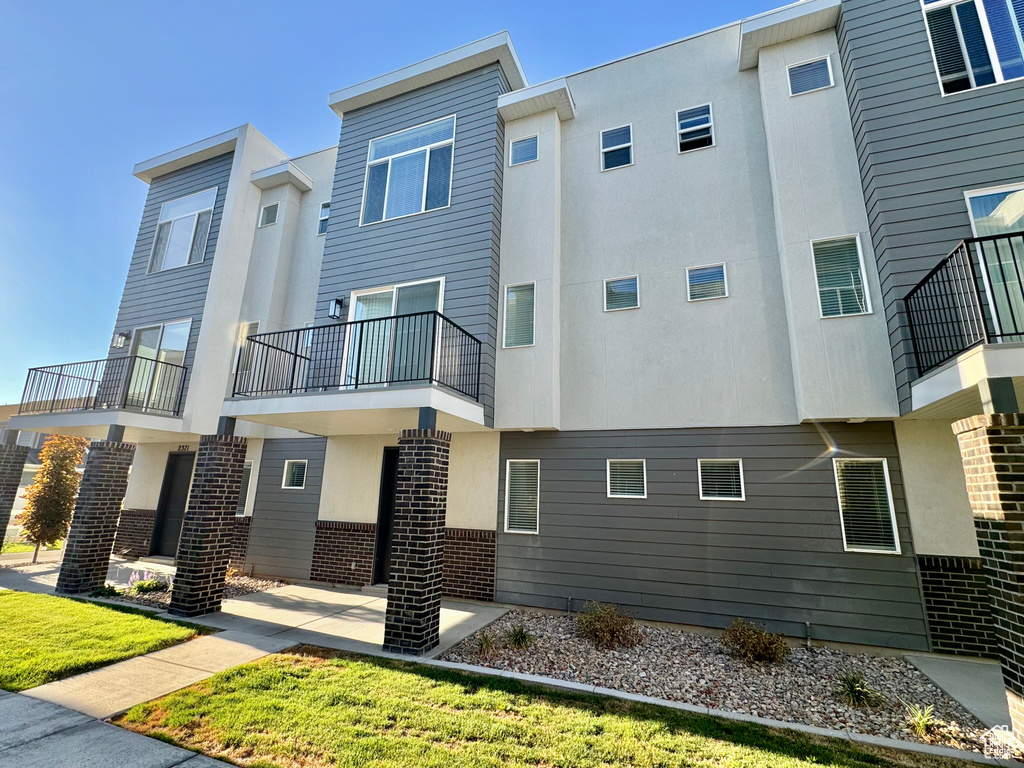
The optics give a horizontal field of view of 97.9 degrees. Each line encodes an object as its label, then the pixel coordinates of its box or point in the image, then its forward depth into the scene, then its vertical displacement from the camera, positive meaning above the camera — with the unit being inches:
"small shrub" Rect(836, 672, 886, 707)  166.9 -68.5
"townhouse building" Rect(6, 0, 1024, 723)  227.1 +90.7
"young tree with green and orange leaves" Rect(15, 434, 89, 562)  403.2 -9.0
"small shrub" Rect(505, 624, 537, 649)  222.1 -68.1
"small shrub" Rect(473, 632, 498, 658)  212.1 -69.3
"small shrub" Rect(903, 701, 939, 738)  146.2 -69.3
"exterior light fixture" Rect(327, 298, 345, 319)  355.9 +143.1
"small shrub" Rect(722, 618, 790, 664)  206.8 -63.9
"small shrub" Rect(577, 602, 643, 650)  227.6 -64.9
